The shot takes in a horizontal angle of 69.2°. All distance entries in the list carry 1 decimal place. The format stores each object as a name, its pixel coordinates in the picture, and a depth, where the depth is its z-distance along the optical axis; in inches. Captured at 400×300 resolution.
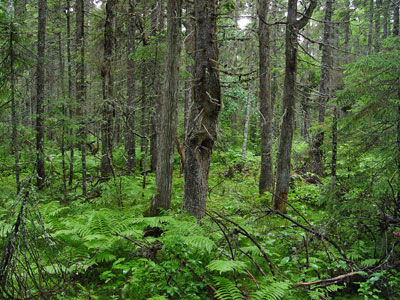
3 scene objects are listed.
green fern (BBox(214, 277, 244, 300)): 121.6
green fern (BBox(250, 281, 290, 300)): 116.0
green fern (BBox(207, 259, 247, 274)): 125.4
